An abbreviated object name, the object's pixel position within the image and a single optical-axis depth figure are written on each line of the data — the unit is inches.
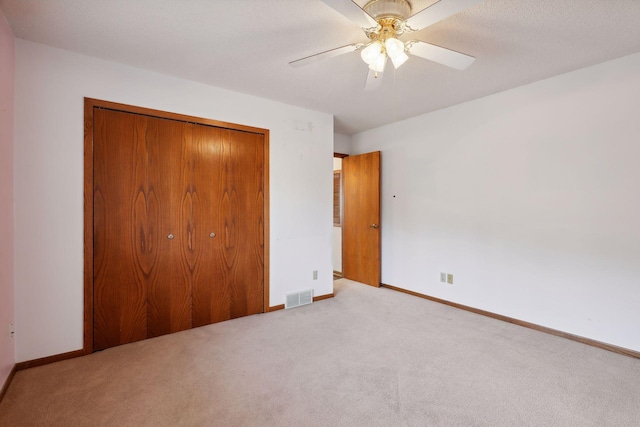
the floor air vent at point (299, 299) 138.7
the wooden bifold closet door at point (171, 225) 98.3
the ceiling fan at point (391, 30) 58.6
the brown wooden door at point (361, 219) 174.4
